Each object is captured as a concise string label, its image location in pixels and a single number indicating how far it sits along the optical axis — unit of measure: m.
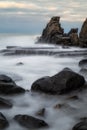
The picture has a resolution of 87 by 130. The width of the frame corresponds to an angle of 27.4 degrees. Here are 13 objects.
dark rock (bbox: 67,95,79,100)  6.10
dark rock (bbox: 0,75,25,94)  6.27
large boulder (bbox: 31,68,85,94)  6.35
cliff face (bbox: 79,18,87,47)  21.83
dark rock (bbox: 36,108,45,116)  5.28
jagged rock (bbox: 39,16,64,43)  26.30
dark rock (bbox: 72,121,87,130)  4.32
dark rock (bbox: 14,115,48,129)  4.66
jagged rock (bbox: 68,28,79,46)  22.15
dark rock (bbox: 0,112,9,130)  4.62
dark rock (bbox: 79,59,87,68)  10.94
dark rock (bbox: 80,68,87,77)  8.88
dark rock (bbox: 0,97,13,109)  5.49
